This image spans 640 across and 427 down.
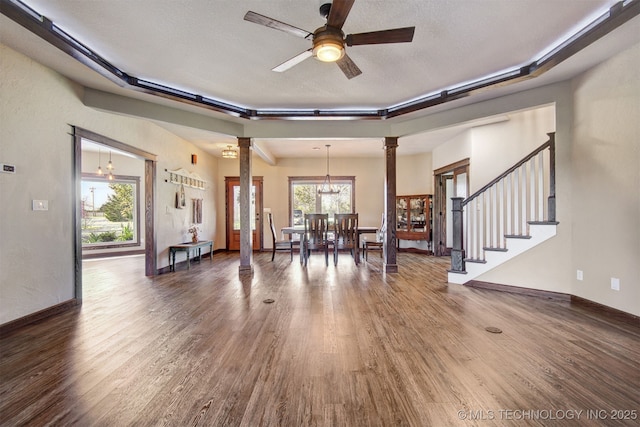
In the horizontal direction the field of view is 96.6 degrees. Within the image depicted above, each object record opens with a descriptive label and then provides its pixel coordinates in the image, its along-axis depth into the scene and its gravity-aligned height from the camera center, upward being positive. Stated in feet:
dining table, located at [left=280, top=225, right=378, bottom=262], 18.94 -1.11
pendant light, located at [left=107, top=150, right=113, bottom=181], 22.04 +3.59
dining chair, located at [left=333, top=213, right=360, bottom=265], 18.40 -1.15
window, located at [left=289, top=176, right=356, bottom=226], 26.45 +1.41
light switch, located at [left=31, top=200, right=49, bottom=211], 9.57 +0.37
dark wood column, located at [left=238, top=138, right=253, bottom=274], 16.62 +0.79
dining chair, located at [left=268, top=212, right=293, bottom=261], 19.98 -2.10
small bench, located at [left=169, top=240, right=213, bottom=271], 17.34 -2.11
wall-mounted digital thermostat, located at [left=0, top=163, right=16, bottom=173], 8.56 +1.46
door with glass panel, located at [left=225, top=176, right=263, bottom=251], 26.32 +0.32
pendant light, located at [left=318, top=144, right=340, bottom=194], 26.22 +2.51
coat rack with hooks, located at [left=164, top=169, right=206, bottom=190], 17.88 +2.51
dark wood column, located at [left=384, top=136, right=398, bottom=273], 16.51 +0.58
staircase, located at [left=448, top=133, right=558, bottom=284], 11.75 -0.18
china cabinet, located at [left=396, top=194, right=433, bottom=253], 23.16 -0.36
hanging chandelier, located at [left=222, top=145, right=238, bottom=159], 20.49 +4.51
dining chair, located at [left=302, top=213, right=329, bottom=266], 18.02 -1.01
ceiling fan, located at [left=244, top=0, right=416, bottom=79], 6.77 +4.62
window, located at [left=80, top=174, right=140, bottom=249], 24.20 +0.29
